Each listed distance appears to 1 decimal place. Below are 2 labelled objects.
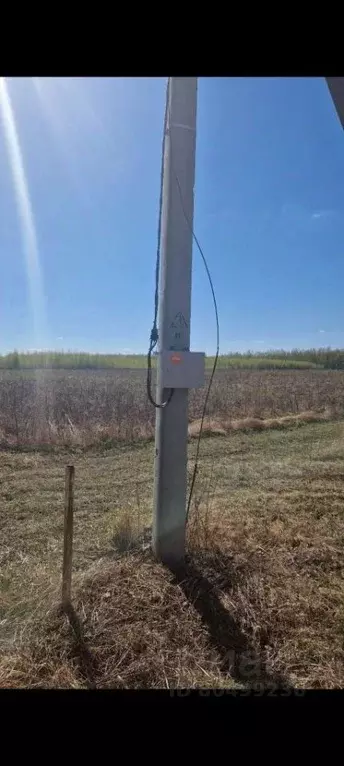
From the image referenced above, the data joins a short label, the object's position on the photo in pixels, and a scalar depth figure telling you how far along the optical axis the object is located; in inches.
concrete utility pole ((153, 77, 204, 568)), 91.1
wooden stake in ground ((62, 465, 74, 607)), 78.7
